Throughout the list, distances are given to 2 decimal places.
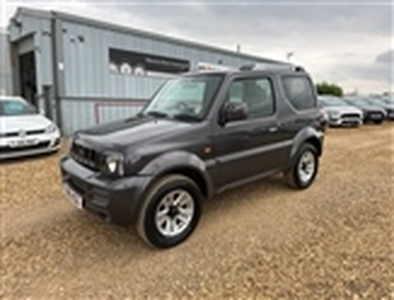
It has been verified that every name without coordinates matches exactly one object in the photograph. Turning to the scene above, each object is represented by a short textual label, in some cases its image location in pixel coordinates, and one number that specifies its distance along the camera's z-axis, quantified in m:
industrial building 10.36
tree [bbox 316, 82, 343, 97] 40.88
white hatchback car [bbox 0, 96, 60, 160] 6.97
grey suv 3.03
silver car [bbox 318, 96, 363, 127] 14.51
